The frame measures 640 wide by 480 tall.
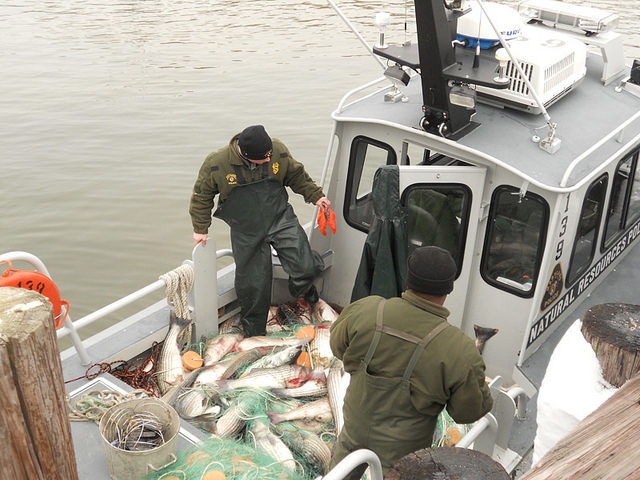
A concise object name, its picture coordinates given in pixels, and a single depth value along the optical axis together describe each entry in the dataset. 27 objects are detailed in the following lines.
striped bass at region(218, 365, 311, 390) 5.18
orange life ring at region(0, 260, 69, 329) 3.68
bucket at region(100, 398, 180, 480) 3.97
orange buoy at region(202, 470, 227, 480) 4.06
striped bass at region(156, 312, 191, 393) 5.30
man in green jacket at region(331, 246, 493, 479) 3.27
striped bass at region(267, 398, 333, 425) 4.91
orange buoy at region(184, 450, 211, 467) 4.18
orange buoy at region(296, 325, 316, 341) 5.89
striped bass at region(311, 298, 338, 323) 6.21
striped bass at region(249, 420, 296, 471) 4.51
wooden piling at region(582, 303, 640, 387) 2.29
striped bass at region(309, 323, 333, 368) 5.56
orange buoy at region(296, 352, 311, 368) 5.57
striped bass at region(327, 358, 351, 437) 4.91
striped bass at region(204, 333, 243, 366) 5.61
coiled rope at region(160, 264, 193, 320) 5.39
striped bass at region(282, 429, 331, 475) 4.59
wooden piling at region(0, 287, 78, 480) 1.79
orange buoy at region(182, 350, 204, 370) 5.45
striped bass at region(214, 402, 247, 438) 4.77
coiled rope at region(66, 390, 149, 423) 4.45
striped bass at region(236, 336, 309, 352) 5.68
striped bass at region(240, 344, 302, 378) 5.45
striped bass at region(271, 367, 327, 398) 5.17
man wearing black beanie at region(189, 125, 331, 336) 5.39
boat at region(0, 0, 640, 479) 4.94
